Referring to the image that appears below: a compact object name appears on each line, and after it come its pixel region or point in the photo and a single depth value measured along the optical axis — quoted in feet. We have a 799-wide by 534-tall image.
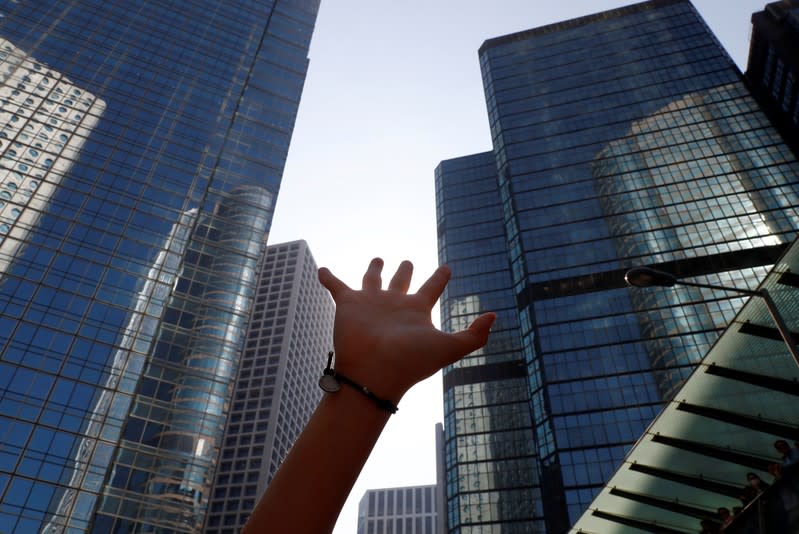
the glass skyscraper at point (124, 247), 111.55
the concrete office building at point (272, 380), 254.27
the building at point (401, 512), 410.72
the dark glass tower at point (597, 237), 167.22
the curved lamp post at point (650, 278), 29.43
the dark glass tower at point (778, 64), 179.22
